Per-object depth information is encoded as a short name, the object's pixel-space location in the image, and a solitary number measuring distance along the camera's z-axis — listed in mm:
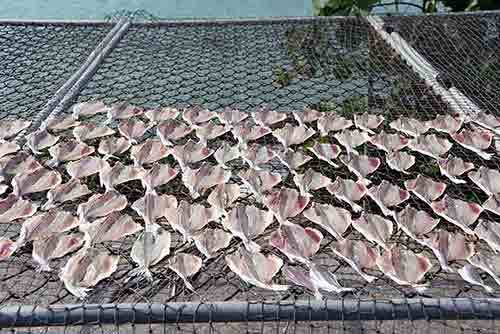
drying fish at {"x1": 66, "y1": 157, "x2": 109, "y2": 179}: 1089
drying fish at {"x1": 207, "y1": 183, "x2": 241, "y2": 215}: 995
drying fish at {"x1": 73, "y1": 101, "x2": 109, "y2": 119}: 1351
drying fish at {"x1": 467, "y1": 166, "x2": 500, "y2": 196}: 1050
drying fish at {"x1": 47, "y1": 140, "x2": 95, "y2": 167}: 1140
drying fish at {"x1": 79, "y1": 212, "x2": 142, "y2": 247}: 899
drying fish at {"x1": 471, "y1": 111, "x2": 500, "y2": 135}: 1245
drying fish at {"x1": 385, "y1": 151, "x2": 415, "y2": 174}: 1139
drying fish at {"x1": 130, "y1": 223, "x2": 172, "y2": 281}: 840
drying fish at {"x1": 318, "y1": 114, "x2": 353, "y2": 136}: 1281
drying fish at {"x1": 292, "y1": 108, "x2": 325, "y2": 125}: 1317
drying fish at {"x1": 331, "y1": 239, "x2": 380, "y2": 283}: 841
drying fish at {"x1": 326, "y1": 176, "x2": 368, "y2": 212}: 1022
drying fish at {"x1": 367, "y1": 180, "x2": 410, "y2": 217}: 1013
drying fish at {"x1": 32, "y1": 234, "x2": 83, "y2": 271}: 843
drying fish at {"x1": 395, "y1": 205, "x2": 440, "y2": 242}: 928
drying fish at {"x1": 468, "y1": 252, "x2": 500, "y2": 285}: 824
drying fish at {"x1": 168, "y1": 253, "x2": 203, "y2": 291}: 821
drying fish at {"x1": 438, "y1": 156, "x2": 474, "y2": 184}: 1112
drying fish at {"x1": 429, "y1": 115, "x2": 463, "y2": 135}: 1255
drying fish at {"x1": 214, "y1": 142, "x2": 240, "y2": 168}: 1145
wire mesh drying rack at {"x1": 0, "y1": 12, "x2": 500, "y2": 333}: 713
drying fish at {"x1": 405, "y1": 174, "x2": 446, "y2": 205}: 1044
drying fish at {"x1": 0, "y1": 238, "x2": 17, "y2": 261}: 861
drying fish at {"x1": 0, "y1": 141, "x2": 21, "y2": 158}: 1137
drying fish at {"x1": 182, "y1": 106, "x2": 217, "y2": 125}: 1306
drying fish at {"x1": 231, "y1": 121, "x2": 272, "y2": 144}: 1231
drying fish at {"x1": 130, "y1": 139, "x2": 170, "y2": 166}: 1146
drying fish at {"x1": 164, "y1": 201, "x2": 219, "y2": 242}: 919
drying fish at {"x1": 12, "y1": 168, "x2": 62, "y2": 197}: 1019
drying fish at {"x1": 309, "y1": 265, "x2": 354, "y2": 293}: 800
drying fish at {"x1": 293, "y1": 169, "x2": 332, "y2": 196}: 1065
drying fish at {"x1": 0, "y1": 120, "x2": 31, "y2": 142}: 1226
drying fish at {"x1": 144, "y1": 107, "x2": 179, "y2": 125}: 1319
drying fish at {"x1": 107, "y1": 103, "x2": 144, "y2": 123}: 1347
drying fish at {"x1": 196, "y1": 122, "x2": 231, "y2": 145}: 1234
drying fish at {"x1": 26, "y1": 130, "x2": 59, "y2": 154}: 1170
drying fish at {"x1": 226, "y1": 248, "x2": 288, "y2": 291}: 808
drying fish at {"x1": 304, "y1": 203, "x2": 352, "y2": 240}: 939
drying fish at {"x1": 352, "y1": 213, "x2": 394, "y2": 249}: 908
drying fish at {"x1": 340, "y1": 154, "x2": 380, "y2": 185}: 1107
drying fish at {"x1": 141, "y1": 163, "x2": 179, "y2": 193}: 1057
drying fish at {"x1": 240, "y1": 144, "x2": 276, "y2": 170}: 1137
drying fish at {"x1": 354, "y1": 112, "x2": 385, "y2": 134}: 1282
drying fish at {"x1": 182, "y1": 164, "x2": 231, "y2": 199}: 1055
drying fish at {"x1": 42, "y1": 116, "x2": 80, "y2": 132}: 1273
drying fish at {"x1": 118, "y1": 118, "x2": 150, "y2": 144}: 1247
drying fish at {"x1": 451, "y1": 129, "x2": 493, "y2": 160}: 1174
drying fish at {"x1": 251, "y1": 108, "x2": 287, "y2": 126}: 1308
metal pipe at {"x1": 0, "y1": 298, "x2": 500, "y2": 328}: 698
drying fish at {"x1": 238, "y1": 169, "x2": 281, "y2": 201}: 1042
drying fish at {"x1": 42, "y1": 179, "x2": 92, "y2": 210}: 995
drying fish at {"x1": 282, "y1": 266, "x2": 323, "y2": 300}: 804
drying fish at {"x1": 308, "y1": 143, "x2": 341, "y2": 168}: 1171
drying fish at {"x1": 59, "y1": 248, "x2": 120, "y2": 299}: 790
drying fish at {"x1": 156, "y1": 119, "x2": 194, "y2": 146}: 1229
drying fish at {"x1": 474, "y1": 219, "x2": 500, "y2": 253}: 894
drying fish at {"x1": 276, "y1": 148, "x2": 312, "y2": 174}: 1148
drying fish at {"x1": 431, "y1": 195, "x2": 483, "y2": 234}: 956
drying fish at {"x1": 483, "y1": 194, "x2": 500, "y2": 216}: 987
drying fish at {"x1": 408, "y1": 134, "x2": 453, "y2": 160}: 1183
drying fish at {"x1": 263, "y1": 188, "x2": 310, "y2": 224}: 966
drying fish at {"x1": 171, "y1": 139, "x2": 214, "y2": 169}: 1146
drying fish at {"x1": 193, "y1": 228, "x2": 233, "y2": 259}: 871
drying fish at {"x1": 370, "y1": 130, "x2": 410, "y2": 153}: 1197
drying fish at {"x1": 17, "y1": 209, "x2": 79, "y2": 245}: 895
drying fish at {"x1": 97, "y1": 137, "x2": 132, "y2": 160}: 1179
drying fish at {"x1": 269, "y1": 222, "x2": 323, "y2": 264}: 863
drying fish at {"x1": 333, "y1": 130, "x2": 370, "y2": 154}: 1206
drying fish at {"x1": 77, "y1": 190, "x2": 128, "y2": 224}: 953
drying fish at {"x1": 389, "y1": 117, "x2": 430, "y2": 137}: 1252
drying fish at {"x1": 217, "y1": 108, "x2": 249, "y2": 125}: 1300
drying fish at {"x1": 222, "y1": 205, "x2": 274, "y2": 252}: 900
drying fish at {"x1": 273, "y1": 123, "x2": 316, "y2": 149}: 1224
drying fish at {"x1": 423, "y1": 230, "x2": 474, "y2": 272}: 860
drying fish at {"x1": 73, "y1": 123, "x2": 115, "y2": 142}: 1239
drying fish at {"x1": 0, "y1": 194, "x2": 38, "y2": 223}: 950
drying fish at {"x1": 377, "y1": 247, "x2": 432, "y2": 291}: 803
